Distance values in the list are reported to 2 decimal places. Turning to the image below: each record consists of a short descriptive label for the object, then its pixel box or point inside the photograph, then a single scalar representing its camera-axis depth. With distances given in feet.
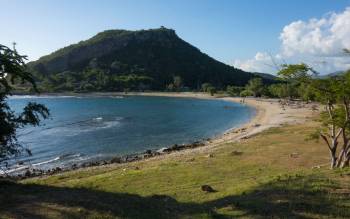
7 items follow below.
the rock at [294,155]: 134.35
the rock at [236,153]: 142.44
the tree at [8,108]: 67.82
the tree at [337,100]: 88.07
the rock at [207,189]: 73.67
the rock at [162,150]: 177.04
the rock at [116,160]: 158.51
